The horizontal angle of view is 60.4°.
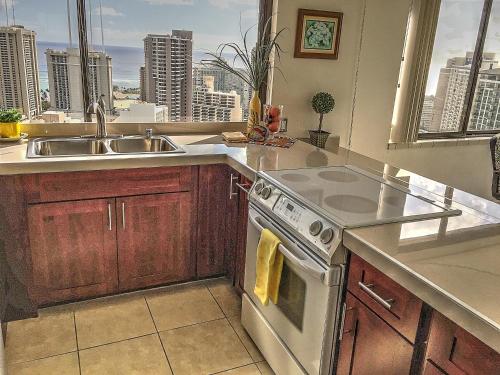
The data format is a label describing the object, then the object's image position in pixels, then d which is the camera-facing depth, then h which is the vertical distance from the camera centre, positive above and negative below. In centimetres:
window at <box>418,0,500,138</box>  377 +11
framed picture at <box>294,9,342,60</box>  302 +31
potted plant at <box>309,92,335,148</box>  312 -20
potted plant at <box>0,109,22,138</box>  245 -33
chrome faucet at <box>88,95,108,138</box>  261 -28
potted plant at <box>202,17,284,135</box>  290 +9
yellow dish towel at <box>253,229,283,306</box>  184 -81
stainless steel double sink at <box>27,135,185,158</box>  259 -47
